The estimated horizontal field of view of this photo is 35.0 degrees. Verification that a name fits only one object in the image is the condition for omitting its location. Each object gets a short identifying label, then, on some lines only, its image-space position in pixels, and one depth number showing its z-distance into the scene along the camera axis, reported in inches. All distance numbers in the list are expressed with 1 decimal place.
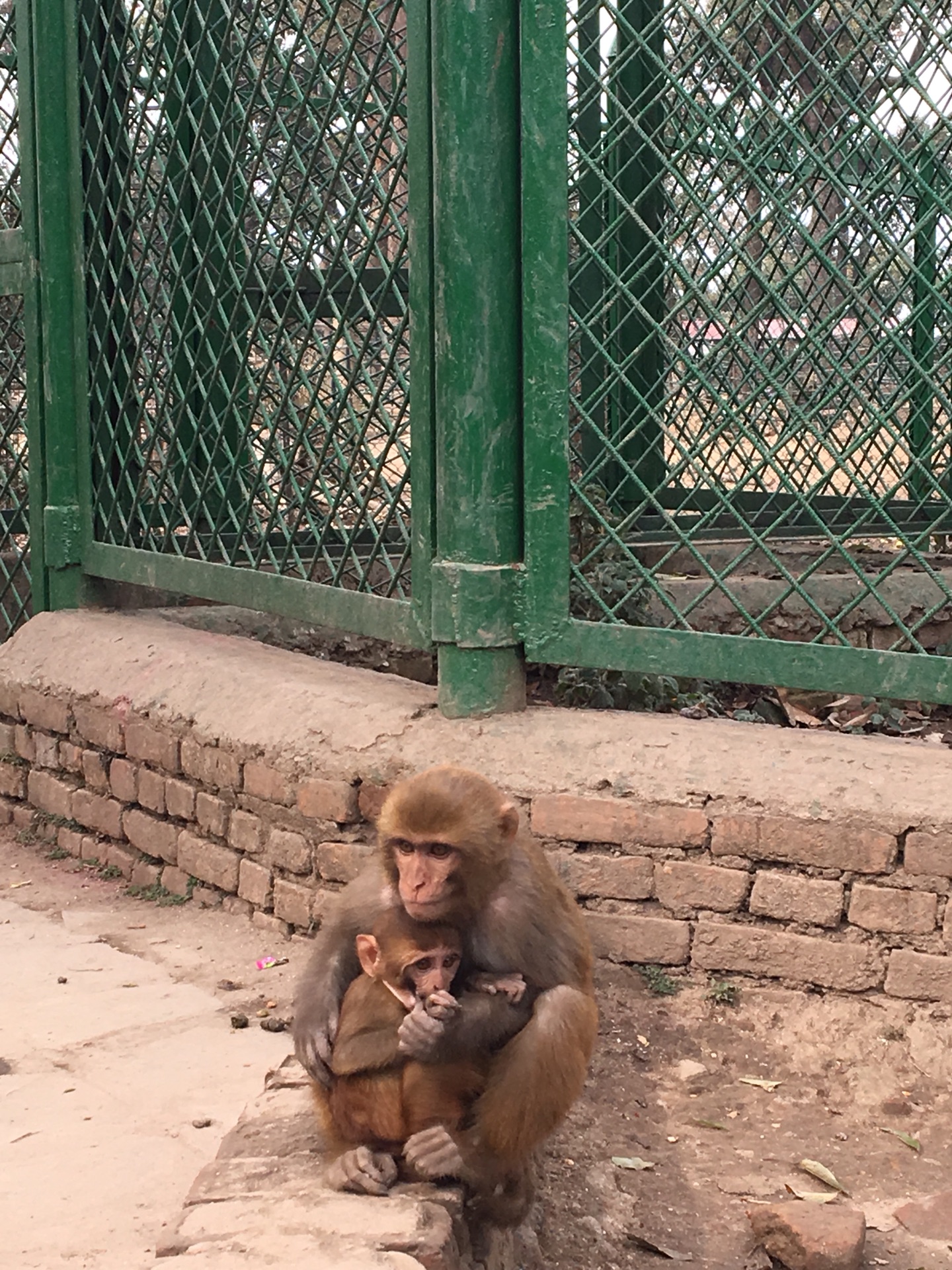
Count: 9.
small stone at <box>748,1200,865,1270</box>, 122.6
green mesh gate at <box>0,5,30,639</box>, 258.1
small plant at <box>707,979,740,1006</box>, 162.2
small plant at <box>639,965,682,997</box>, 164.2
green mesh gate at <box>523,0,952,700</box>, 167.6
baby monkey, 115.3
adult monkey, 113.3
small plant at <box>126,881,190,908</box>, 206.7
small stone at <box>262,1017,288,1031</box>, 165.6
